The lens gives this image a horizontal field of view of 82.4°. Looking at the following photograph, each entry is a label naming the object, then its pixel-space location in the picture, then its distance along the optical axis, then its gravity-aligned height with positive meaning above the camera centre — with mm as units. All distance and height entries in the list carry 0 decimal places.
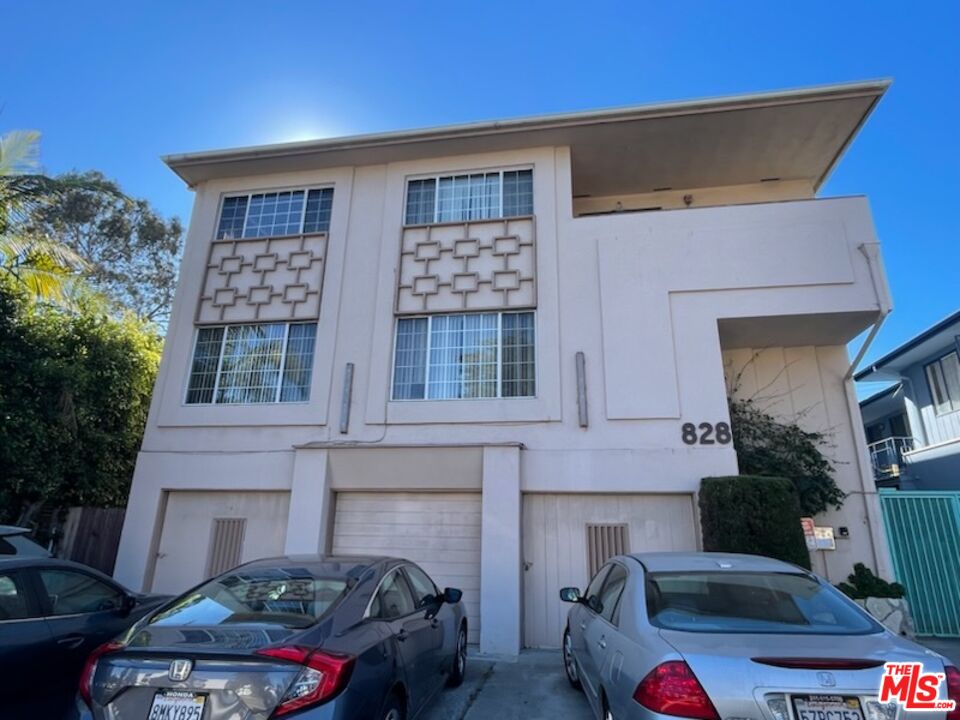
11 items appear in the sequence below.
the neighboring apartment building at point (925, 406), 14055 +3380
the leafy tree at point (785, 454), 9312 +1273
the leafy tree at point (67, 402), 9555 +2079
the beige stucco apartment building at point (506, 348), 9047 +3140
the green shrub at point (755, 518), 7602 +139
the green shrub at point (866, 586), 8469 -834
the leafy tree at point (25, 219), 10477 +5447
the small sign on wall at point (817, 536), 8688 -96
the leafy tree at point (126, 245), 19703 +9790
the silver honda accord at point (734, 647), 2818 -649
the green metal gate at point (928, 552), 8859 -325
